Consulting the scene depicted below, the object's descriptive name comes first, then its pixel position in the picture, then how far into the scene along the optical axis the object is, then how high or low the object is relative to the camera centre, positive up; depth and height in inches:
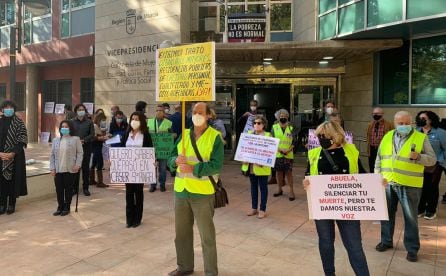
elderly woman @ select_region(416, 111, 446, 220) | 260.7 -25.2
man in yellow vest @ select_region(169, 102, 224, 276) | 161.6 -23.1
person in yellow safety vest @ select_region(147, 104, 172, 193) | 344.5 -3.0
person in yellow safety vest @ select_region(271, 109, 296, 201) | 311.6 -13.1
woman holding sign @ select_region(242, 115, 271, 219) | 268.1 -38.4
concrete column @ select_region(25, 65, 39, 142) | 789.8 +43.2
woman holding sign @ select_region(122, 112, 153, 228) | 246.8 -38.5
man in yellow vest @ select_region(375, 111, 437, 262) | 188.9 -19.0
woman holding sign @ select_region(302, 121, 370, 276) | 151.9 -18.0
